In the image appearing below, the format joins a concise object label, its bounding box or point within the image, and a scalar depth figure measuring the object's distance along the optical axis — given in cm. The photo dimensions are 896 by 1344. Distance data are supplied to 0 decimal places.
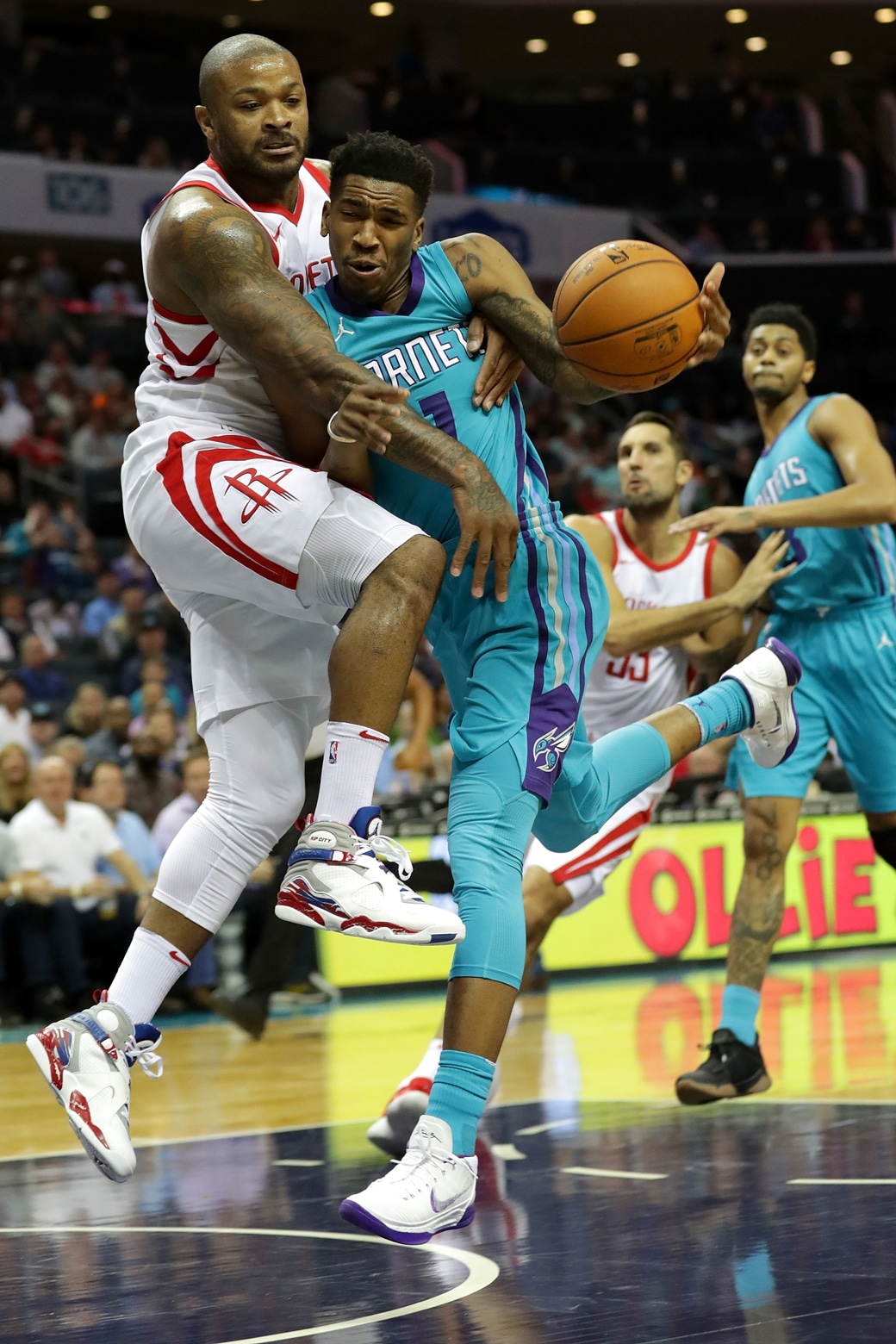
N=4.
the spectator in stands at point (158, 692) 1204
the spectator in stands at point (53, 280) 1808
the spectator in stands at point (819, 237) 2317
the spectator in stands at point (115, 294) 1856
